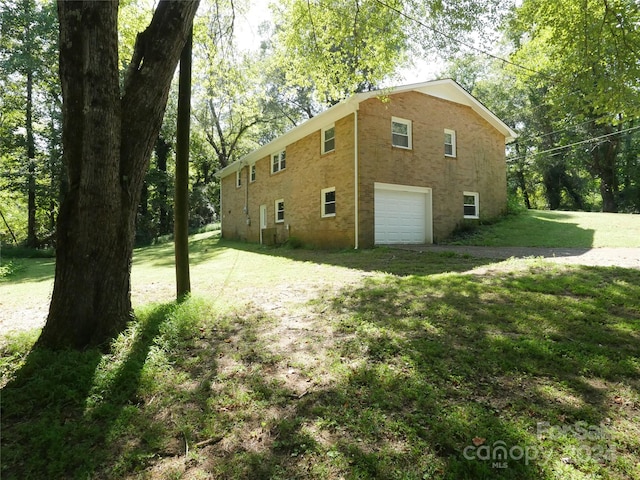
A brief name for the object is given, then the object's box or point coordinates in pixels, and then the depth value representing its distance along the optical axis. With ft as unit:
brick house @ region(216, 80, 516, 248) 39.40
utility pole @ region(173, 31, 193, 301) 15.83
